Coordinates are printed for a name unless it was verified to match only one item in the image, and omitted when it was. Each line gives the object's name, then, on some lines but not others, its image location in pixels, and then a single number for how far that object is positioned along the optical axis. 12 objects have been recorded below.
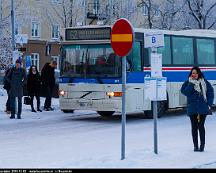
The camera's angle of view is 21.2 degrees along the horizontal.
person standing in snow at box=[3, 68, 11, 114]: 20.66
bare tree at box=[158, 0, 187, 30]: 41.59
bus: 19.16
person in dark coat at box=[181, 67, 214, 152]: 12.24
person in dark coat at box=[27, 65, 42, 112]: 22.30
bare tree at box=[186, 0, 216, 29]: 39.48
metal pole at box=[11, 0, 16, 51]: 26.47
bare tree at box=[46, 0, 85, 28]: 45.03
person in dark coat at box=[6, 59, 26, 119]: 19.77
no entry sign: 11.19
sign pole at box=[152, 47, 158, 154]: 11.87
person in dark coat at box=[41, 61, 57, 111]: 23.08
